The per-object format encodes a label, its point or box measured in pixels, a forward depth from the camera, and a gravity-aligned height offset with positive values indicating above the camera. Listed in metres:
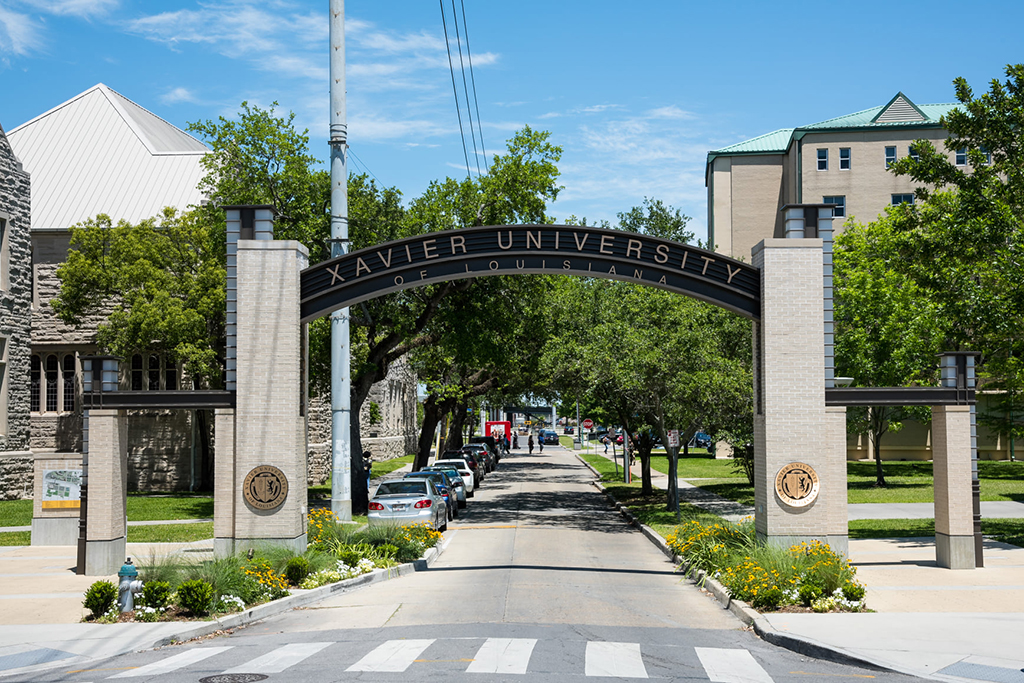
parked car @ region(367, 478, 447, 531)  21.75 -2.58
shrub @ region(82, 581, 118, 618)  12.53 -2.73
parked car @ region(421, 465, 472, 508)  31.12 -2.96
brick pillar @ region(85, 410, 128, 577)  17.20 -1.87
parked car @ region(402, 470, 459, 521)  27.77 -2.87
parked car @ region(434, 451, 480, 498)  36.02 -3.03
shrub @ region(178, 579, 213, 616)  12.52 -2.71
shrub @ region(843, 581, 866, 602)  13.07 -2.83
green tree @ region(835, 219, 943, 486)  35.81 +2.13
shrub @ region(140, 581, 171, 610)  12.62 -2.70
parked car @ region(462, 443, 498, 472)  49.91 -3.29
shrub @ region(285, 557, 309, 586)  15.16 -2.87
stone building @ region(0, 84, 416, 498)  37.44 +6.84
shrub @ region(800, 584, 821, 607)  13.13 -2.87
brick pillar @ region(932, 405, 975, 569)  16.95 -1.87
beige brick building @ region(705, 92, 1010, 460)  55.66 +13.83
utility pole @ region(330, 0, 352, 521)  18.70 +1.66
